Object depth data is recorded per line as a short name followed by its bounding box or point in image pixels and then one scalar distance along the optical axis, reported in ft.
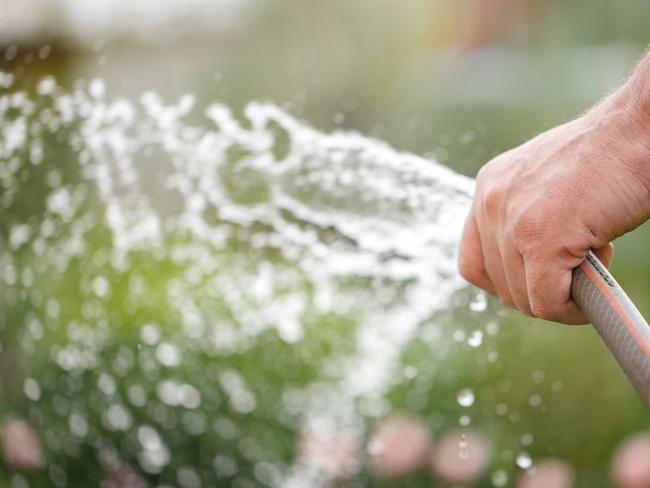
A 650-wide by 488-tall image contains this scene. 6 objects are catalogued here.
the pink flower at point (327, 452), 4.52
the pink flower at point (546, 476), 4.42
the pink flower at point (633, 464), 4.56
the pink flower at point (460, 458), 4.39
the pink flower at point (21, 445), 4.91
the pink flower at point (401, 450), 4.46
